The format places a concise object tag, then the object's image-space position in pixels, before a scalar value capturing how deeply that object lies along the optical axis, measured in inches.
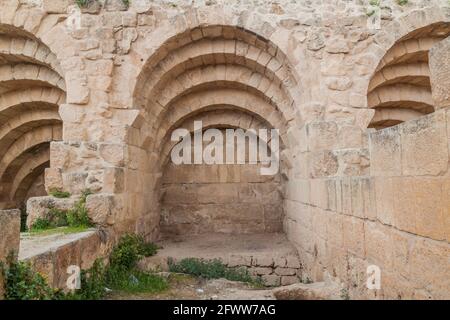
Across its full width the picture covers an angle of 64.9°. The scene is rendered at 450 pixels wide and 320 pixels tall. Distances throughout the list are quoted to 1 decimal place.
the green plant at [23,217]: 328.2
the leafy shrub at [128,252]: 188.7
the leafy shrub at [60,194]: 193.3
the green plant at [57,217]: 183.5
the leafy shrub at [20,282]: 92.2
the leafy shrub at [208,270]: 208.2
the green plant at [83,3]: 210.2
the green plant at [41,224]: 179.9
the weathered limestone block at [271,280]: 228.1
